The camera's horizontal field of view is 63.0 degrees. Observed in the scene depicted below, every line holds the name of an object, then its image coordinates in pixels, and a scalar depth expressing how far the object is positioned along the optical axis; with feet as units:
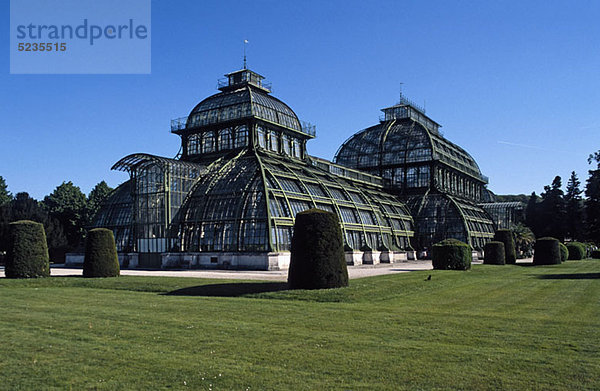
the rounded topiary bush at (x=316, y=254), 81.56
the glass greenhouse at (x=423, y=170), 240.32
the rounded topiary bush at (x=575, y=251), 237.84
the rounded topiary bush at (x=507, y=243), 185.57
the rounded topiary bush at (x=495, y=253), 169.78
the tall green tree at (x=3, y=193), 290.46
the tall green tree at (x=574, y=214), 335.88
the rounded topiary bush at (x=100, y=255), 114.52
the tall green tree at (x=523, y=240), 245.45
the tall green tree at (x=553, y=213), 336.90
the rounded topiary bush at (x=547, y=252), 177.99
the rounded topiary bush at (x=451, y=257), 137.49
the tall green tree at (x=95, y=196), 272.10
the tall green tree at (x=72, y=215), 265.75
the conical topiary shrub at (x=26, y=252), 110.93
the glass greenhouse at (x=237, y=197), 152.66
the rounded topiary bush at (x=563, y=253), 208.46
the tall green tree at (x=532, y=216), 365.69
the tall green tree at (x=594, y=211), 177.25
